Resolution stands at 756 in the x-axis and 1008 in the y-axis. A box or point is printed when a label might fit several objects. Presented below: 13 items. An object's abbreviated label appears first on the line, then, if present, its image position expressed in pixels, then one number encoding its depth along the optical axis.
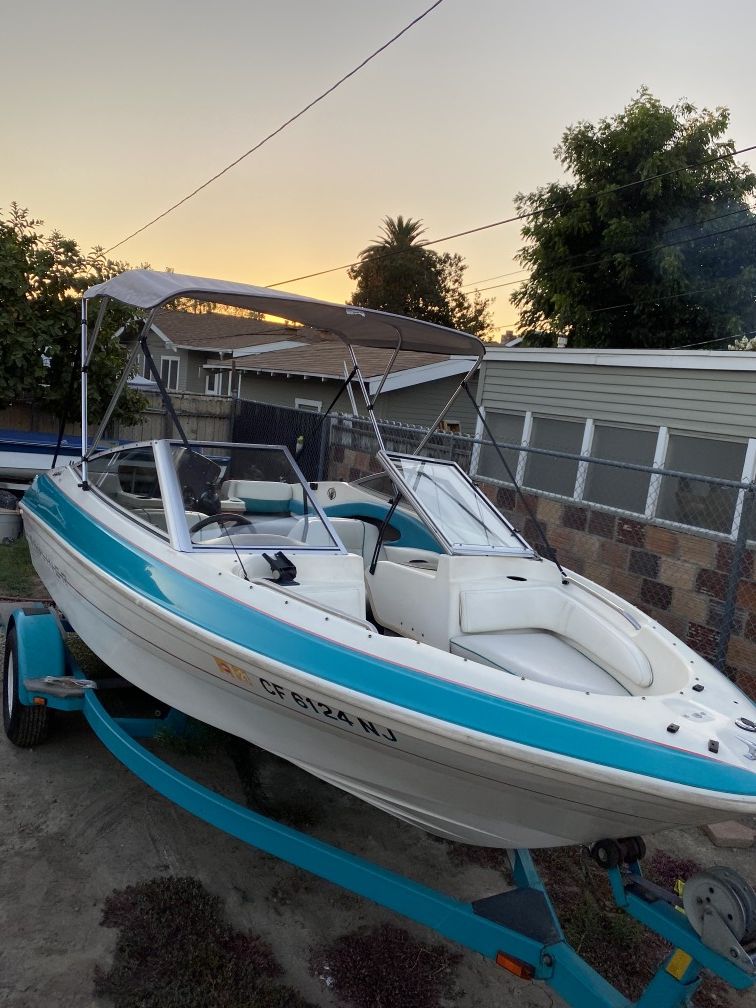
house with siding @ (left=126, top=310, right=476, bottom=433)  16.02
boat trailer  2.38
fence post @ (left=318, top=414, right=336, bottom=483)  10.62
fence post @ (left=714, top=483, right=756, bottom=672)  5.58
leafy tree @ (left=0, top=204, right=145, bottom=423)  10.03
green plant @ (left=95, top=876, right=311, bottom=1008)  2.82
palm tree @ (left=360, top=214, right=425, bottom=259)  41.03
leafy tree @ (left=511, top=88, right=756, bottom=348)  17.30
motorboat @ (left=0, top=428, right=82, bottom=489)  10.23
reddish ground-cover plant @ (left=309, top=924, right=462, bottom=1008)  2.95
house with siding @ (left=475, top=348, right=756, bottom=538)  9.62
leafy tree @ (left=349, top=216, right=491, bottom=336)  39.19
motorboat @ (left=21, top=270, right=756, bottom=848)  2.70
